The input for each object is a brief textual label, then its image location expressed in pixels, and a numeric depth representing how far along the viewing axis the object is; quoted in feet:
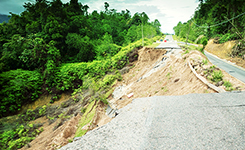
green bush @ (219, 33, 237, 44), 75.81
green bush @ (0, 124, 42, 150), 36.81
